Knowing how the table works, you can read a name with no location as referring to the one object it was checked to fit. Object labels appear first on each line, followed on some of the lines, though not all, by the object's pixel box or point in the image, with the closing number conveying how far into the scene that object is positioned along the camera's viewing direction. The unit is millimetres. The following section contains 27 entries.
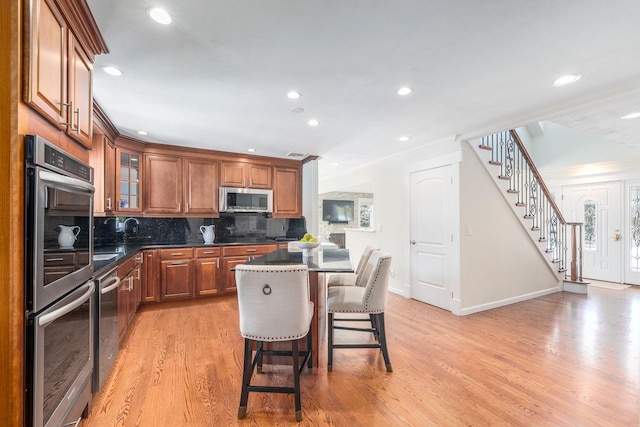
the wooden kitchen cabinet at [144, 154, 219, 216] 4379
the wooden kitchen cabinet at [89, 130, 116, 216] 3422
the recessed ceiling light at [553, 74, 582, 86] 2254
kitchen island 2223
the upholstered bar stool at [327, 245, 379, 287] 3064
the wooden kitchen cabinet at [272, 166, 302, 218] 5215
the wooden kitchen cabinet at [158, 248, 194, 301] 4125
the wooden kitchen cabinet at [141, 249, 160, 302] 4004
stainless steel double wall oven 1127
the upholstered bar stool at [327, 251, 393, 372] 2357
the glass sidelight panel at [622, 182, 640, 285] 5305
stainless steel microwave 4789
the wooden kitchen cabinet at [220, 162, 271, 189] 4863
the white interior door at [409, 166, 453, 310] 4012
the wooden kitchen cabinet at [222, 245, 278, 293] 4523
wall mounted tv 8602
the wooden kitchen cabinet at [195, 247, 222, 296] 4352
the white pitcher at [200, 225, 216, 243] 4720
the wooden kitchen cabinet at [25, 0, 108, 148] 1147
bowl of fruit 2746
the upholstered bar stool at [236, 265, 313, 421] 1771
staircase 4305
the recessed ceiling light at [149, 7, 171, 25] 1562
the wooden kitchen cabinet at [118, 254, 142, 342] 2690
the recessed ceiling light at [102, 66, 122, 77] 2164
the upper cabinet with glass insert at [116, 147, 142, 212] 3996
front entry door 5535
